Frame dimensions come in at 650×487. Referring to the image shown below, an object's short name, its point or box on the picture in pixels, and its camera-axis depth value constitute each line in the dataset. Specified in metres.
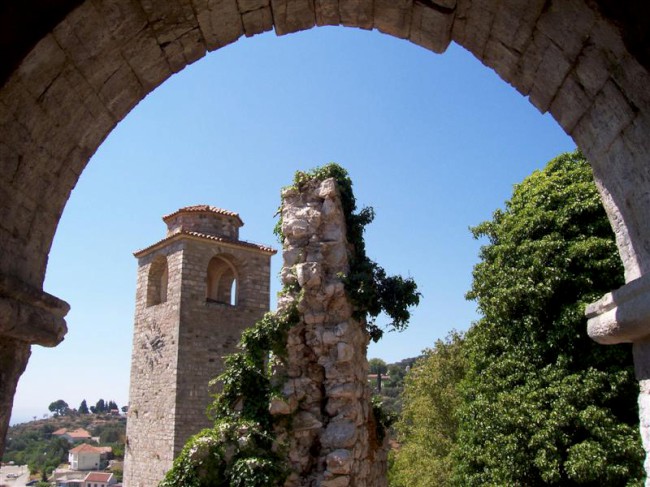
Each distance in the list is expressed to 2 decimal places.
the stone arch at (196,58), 2.76
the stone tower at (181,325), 19.03
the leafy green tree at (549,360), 10.77
